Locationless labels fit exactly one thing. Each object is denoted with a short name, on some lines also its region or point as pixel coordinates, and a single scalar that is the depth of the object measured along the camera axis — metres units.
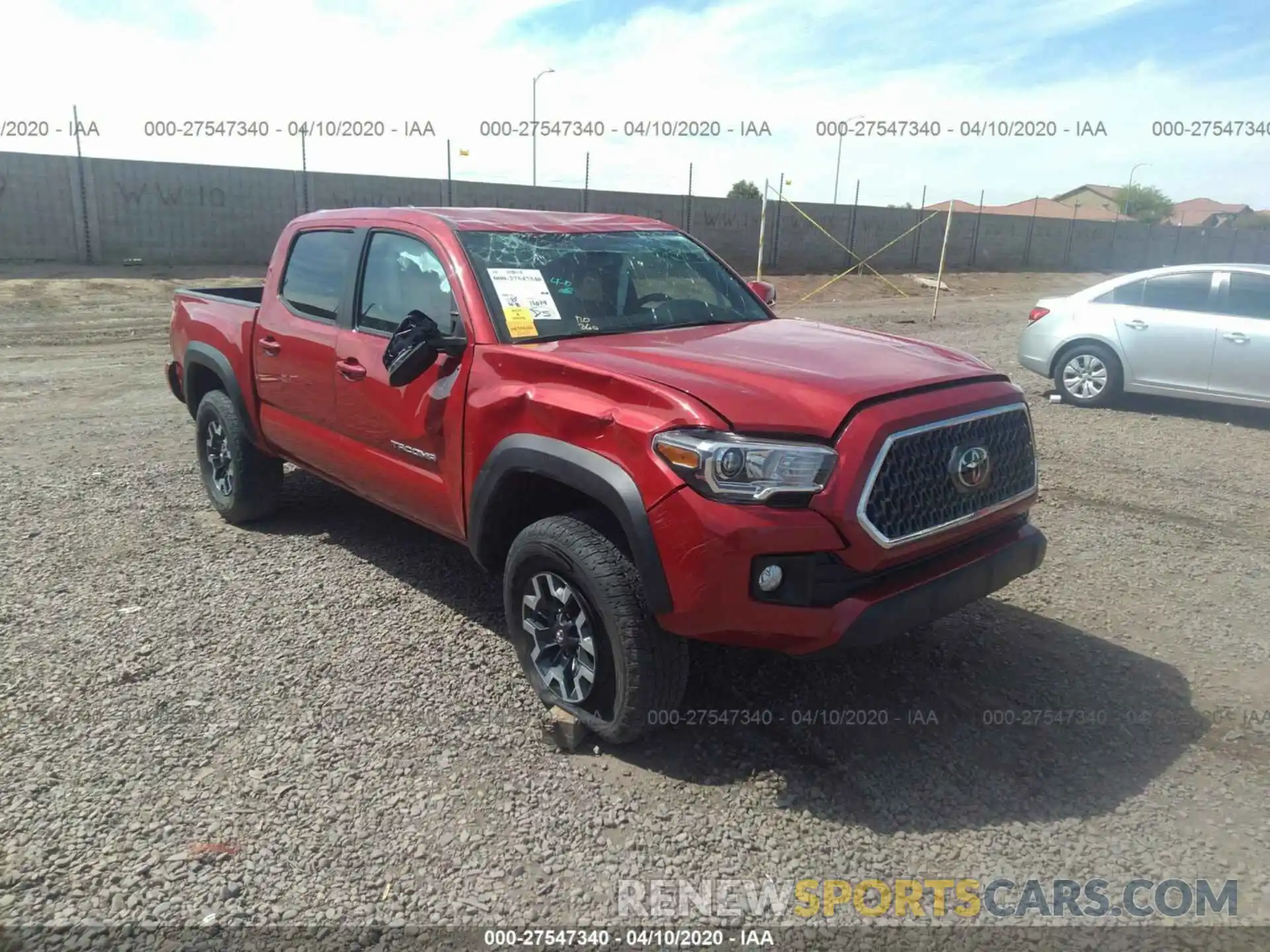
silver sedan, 8.73
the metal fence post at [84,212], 20.30
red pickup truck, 2.92
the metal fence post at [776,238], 31.94
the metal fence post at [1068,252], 41.31
